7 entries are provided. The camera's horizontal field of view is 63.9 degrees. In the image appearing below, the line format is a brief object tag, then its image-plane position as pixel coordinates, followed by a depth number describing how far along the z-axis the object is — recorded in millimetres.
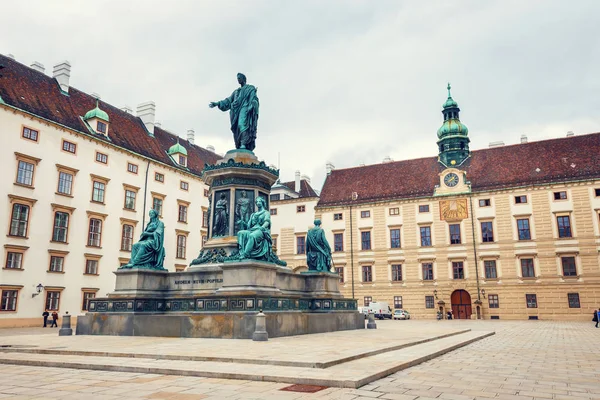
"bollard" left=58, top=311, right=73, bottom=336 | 15625
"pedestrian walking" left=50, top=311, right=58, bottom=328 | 29594
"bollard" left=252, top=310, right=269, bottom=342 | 12539
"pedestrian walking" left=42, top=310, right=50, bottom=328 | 29078
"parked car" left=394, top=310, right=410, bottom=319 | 44459
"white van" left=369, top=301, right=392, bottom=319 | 44875
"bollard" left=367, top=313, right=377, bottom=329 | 19625
